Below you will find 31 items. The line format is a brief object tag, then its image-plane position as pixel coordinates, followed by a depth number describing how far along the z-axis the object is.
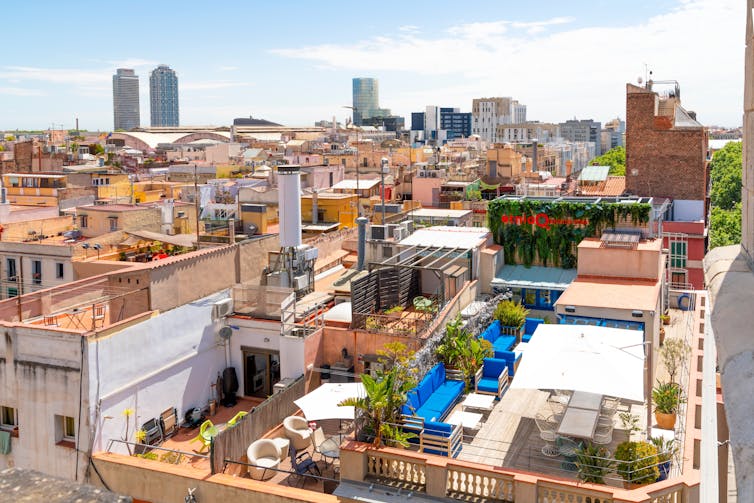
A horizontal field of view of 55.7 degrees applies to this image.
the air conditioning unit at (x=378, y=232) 27.36
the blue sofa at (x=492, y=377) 17.33
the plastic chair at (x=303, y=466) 15.53
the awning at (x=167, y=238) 29.97
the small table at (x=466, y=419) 15.00
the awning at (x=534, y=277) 24.12
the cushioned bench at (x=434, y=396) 15.65
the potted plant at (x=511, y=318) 21.74
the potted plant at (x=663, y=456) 12.47
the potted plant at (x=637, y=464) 12.34
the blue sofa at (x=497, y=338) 19.83
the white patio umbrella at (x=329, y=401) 15.91
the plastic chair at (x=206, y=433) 16.86
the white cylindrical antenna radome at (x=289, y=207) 24.72
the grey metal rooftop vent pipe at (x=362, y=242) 26.72
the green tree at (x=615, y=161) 71.42
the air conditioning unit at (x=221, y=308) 20.92
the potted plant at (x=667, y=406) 14.77
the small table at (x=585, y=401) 14.53
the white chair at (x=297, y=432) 16.59
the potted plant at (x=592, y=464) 12.47
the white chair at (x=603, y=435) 13.49
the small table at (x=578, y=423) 13.12
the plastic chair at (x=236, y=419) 16.34
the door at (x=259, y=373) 21.42
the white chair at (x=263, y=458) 15.70
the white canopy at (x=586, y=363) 13.40
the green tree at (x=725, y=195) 47.00
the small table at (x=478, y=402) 15.88
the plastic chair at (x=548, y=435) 13.93
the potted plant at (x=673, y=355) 16.82
